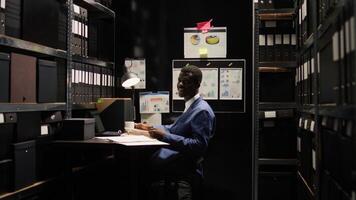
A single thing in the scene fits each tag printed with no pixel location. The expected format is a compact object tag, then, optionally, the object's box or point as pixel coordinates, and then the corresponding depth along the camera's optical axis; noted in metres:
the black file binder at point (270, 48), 3.51
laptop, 3.13
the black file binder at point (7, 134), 2.20
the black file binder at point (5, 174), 2.20
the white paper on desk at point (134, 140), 2.52
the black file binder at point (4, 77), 2.16
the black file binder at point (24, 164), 2.30
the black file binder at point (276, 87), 3.51
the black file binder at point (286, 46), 3.50
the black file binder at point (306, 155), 2.71
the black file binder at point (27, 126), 2.35
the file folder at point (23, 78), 2.27
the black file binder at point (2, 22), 2.15
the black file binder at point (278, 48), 3.50
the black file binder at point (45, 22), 2.41
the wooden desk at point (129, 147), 2.50
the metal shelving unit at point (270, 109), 3.46
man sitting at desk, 2.66
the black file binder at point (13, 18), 2.23
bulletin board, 3.87
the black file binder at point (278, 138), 3.47
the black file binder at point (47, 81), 2.55
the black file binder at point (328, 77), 1.80
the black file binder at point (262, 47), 3.52
